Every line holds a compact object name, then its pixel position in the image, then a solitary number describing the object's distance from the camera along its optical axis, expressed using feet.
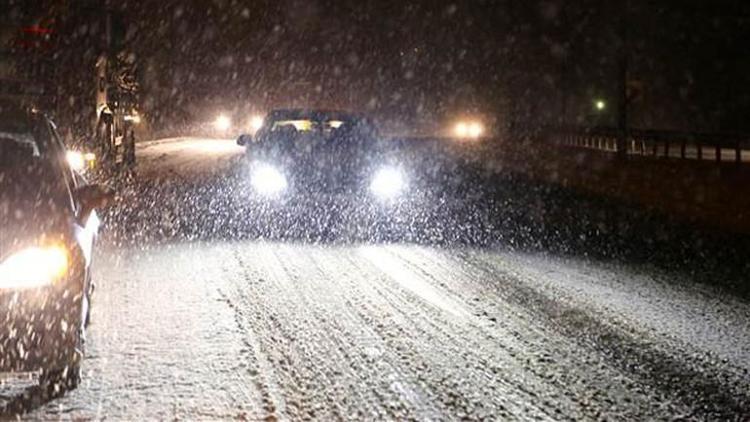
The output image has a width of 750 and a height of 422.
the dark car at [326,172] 52.11
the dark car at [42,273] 16.11
